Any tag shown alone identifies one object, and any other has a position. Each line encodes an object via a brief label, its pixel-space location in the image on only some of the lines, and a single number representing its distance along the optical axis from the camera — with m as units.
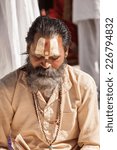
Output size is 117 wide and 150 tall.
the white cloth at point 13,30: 3.71
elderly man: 2.83
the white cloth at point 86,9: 5.37
